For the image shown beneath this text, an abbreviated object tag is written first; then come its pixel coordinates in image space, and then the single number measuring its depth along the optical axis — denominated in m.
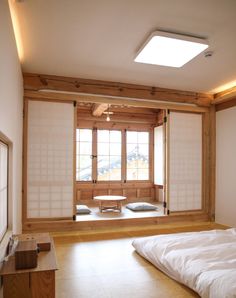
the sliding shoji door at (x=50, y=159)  4.21
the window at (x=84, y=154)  7.04
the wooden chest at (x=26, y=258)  1.77
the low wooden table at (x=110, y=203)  5.74
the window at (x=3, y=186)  2.24
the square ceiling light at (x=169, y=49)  2.80
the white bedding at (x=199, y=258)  1.97
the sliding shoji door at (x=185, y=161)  5.03
